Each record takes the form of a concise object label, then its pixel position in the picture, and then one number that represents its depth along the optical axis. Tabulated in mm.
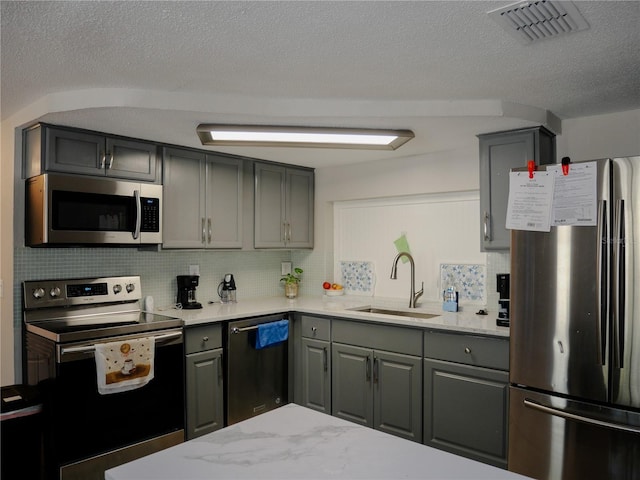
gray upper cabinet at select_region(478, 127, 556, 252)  2936
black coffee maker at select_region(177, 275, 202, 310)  3645
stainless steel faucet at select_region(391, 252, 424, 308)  3742
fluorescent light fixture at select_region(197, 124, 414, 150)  2830
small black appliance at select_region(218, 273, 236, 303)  4039
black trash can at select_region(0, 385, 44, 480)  2471
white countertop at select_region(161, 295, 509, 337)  2939
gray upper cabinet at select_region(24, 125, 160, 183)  2797
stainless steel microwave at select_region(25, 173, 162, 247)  2764
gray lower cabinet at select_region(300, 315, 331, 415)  3566
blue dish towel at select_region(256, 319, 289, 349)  3460
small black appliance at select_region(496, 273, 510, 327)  2889
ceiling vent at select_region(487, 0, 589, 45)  1644
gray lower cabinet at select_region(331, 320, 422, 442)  3100
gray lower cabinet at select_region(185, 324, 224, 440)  3121
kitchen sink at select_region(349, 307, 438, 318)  3490
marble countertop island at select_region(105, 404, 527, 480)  1068
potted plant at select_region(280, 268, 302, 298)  4367
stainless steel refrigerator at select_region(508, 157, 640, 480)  2145
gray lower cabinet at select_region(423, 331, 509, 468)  2740
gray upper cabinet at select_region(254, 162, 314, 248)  4023
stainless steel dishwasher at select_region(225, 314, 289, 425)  3361
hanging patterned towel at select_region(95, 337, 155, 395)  2635
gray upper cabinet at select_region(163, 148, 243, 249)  3395
